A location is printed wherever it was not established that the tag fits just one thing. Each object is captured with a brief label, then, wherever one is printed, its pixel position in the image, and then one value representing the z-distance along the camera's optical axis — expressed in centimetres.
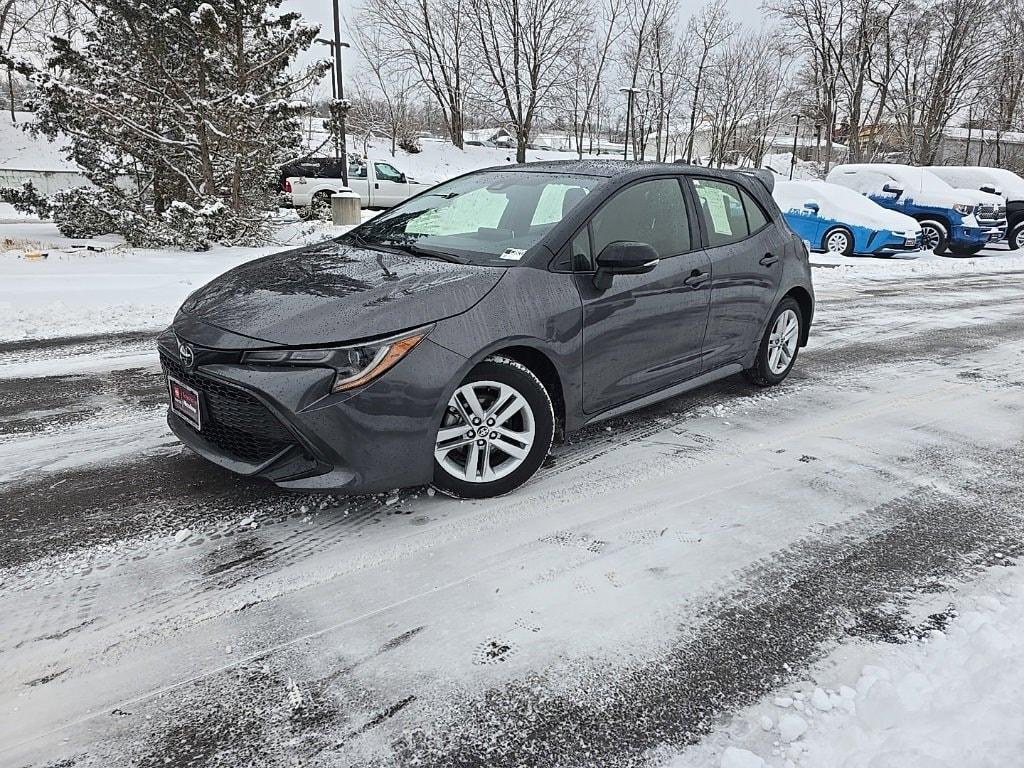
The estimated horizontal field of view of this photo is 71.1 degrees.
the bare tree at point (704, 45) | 3678
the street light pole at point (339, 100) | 1237
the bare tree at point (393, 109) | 4038
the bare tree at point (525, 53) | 3462
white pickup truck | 2194
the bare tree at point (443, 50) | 3762
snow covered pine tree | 1052
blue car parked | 1455
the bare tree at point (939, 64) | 3366
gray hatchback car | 287
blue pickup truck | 1614
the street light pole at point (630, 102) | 2943
